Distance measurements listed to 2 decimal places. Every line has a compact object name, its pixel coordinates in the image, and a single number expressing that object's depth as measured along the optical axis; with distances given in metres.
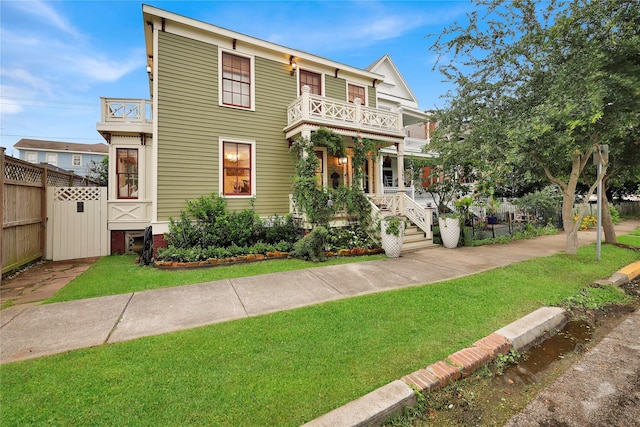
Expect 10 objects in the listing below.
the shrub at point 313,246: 7.02
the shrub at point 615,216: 15.00
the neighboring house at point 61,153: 29.19
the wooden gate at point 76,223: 7.84
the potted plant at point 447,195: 8.63
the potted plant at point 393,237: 7.34
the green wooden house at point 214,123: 8.08
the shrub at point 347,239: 7.91
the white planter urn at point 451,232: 8.61
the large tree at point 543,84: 5.44
